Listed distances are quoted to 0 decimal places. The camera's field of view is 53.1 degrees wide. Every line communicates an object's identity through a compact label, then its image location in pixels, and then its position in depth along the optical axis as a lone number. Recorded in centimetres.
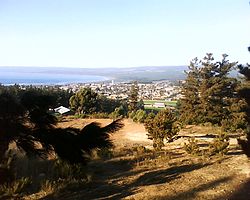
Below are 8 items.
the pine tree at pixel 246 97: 628
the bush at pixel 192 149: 977
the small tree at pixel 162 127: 1255
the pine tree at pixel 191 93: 2732
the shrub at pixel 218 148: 942
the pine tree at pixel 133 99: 3684
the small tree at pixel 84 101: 3135
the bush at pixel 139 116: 2277
